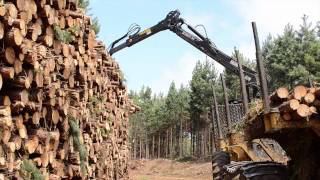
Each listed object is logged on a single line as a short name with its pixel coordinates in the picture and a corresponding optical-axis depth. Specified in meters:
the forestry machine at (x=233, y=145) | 5.77
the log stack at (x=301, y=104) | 4.44
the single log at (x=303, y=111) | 4.43
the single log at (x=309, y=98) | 4.45
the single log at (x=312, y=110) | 4.43
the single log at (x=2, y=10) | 3.77
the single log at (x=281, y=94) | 4.77
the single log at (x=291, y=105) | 4.49
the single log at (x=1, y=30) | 3.80
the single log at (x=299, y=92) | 4.50
